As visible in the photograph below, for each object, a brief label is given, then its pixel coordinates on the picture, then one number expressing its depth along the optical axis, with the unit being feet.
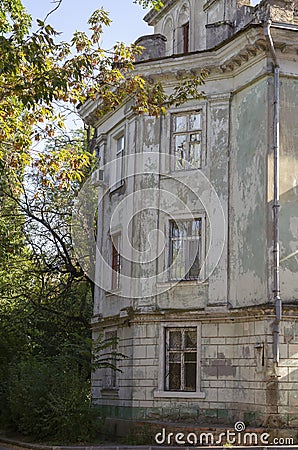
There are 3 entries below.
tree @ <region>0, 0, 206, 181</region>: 44.83
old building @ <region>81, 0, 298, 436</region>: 63.31
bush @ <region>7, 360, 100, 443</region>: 63.21
